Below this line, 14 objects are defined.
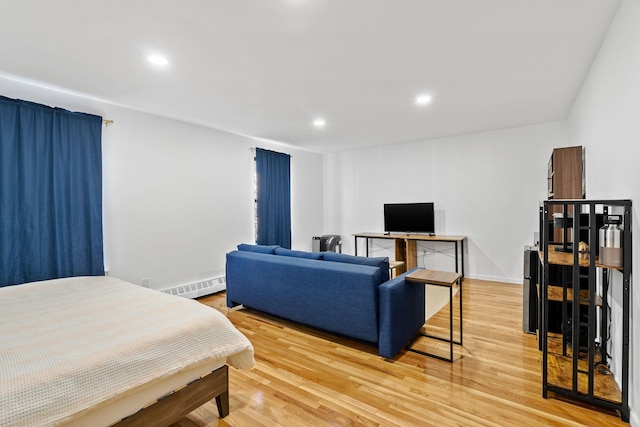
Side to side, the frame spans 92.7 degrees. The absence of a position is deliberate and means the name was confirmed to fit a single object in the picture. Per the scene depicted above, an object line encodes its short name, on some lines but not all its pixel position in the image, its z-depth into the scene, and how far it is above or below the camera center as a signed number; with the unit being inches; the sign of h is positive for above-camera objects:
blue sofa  100.6 -31.0
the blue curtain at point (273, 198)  211.2 +9.4
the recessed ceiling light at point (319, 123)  169.2 +50.0
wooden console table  200.7 -24.9
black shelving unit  68.6 -29.1
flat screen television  216.8 -6.4
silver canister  68.9 -8.4
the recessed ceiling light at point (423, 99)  132.6 +49.2
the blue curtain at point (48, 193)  112.6 +8.1
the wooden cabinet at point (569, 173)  114.4 +13.3
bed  47.7 -26.5
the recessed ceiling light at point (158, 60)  95.7 +48.9
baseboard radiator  164.4 -43.3
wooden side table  95.8 -22.8
